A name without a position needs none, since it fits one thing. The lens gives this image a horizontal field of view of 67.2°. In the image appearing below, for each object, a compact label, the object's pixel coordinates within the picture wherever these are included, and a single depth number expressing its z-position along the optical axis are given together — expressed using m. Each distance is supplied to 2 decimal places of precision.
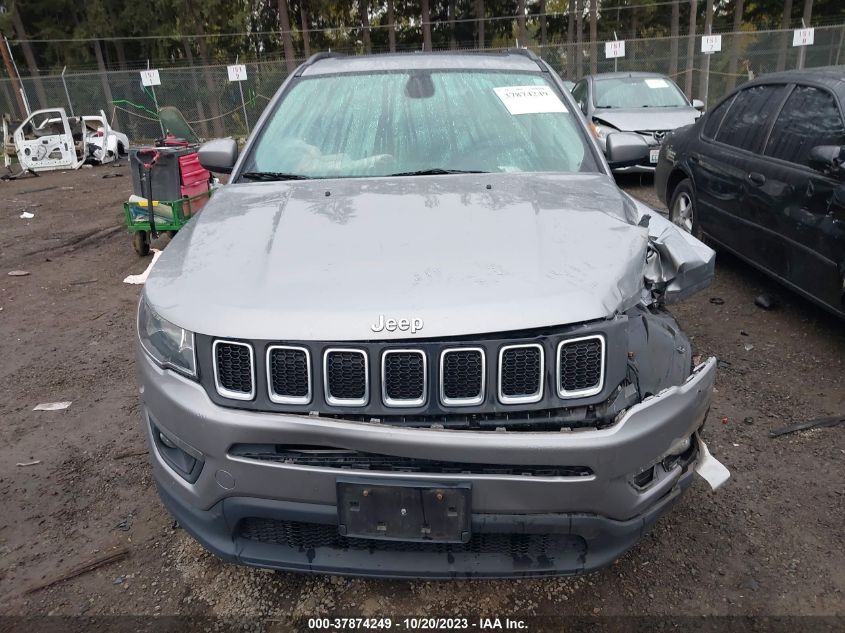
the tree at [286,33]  22.99
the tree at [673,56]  19.25
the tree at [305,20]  26.41
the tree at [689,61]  19.06
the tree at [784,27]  19.00
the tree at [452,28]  31.47
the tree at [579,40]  21.36
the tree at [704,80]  18.31
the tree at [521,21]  27.07
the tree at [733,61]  19.20
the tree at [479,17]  29.50
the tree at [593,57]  21.03
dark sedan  3.92
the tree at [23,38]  27.58
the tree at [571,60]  21.48
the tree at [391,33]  26.66
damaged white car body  13.91
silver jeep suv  1.81
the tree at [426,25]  25.58
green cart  6.59
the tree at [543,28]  32.08
